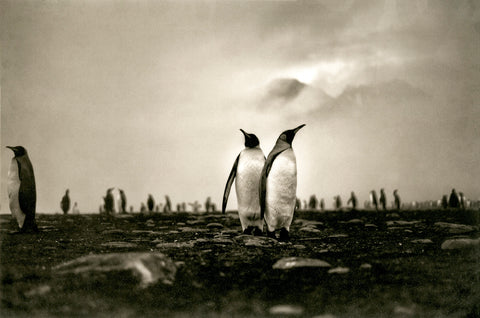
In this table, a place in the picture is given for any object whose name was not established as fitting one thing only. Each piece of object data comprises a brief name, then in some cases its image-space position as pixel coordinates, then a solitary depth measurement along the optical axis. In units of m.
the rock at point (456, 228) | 3.75
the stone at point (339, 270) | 2.40
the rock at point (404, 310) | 1.99
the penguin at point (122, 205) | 12.89
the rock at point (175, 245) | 3.21
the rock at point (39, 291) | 2.04
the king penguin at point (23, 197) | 4.46
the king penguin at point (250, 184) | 4.40
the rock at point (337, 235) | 4.08
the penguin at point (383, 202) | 12.99
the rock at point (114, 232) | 3.84
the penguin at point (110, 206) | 11.96
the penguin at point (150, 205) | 13.19
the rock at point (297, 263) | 2.47
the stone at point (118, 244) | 3.09
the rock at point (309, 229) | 4.63
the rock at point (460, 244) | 2.91
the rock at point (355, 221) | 5.59
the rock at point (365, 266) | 2.52
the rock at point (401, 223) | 4.98
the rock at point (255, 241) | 3.45
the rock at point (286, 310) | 1.92
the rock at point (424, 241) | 3.36
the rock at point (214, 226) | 5.02
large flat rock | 2.17
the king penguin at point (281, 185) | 4.08
